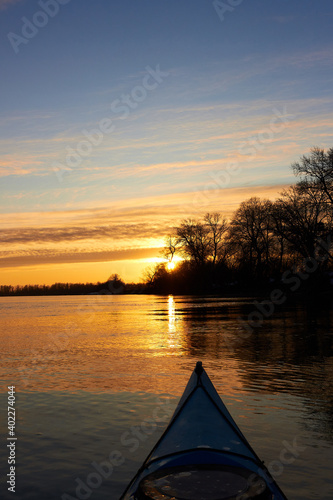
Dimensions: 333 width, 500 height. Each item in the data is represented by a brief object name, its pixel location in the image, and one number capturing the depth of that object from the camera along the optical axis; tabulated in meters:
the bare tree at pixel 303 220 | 50.72
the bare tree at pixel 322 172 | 48.44
